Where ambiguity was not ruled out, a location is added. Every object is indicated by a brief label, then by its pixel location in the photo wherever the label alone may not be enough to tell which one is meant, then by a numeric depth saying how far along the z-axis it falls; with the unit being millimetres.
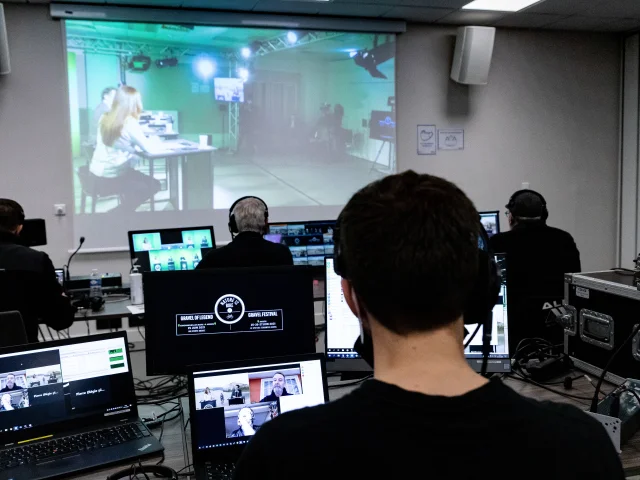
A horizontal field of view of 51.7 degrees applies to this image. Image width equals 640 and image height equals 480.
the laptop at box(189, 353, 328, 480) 1628
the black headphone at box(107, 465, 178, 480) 1569
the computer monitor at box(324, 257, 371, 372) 2109
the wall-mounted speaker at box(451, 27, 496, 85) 5805
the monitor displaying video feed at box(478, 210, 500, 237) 4645
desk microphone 4862
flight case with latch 2053
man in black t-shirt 755
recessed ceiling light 5359
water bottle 4025
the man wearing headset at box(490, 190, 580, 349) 3512
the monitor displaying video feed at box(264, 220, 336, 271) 4199
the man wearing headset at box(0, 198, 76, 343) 3326
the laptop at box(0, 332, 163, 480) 1663
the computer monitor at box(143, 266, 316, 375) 1924
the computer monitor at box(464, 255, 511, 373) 2115
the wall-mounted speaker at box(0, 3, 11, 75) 4656
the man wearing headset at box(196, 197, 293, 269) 3281
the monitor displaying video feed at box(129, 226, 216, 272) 4023
